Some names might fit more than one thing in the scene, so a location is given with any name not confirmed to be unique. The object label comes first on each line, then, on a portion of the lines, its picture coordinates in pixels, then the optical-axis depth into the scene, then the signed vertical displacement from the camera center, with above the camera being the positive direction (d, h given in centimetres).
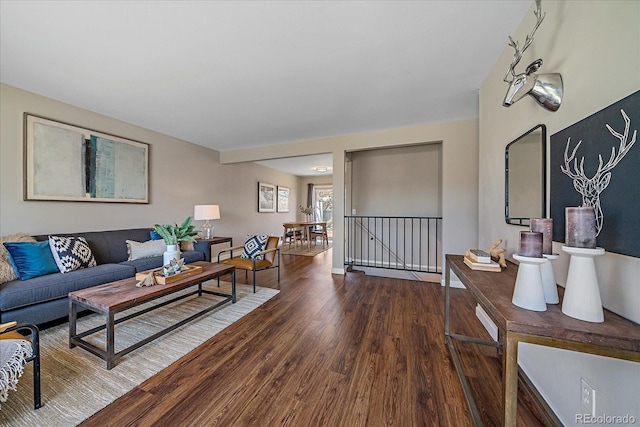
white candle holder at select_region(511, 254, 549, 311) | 89 -28
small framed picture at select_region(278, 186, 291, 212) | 782 +51
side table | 371 -51
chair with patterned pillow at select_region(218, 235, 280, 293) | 331 -61
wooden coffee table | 164 -68
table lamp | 416 -1
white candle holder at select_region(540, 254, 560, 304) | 98 -29
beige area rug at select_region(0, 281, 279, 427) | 129 -110
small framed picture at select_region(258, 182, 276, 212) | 674 +49
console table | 72 -39
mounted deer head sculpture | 125 +74
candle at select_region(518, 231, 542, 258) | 97 -13
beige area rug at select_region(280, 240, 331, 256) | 602 -102
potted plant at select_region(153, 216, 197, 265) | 242 -26
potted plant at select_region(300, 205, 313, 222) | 809 +8
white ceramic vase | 240 -43
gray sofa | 193 -67
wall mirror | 142 +26
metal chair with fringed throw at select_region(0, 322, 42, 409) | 116 -76
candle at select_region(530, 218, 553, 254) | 111 -7
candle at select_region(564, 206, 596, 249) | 86 -5
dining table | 654 -43
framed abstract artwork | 271 +64
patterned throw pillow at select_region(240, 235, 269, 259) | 354 -50
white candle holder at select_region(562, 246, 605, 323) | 80 -26
